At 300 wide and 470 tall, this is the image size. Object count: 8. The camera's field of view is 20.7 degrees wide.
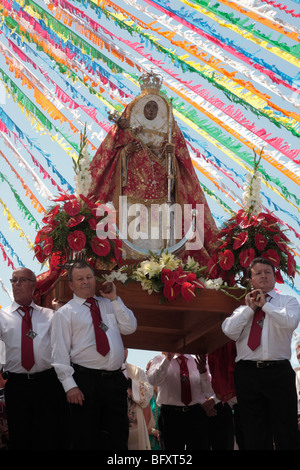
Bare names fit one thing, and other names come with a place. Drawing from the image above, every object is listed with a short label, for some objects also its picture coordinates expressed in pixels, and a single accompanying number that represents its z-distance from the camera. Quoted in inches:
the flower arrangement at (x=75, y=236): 322.0
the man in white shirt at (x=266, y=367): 271.9
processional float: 323.9
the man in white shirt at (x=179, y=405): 359.6
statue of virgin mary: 388.5
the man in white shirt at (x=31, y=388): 283.9
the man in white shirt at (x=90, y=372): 271.1
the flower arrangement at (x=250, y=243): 330.0
